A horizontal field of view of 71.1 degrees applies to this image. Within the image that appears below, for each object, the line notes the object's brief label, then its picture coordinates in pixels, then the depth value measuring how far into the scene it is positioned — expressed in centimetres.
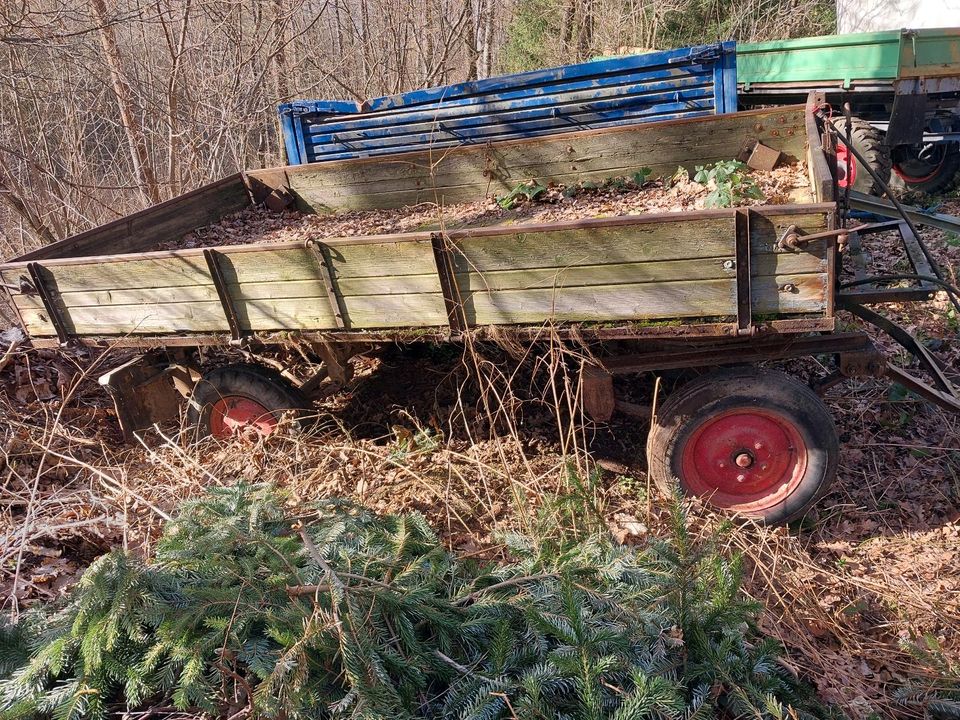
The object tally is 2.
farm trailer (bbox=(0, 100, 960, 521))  293
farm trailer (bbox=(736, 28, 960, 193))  740
